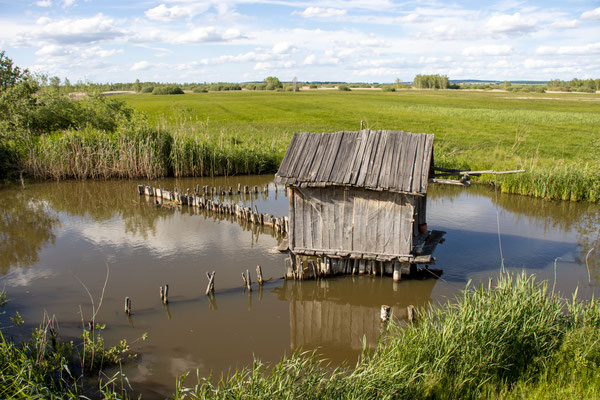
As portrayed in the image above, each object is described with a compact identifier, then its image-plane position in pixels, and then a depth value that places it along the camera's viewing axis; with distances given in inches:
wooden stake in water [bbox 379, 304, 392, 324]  357.1
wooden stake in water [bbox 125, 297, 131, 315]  380.7
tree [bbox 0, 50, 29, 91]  914.7
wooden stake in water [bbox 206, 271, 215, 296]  413.4
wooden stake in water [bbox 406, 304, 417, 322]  355.1
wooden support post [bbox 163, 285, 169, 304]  395.9
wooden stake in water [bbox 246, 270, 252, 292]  421.4
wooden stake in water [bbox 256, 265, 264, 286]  443.3
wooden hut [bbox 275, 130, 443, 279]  425.1
